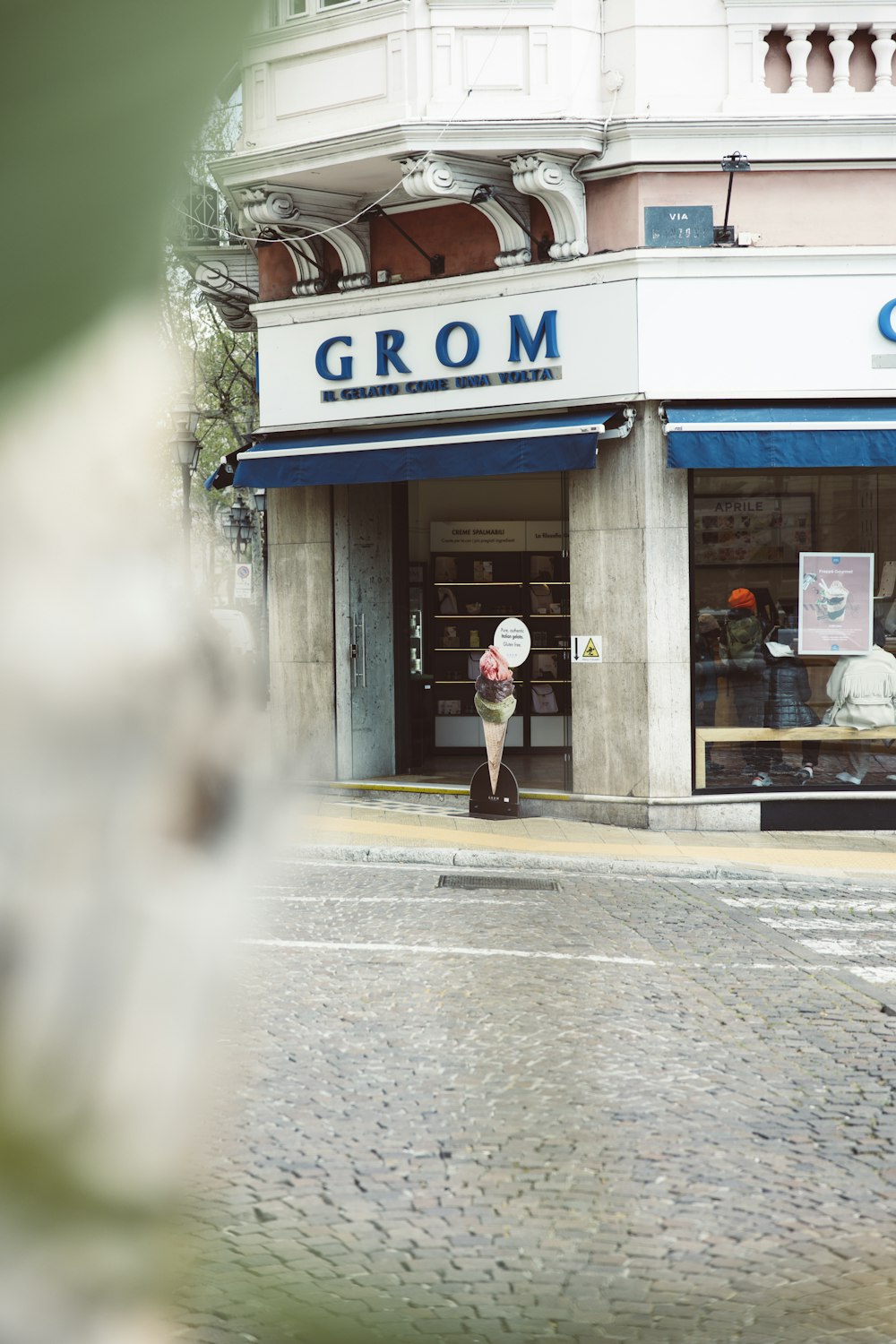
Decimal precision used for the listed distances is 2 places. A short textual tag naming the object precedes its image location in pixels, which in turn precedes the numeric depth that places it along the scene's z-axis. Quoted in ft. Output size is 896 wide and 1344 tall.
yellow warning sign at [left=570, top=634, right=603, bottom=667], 42.39
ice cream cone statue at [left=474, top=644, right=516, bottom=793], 41.60
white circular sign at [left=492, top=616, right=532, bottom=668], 44.14
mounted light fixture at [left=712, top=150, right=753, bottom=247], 40.37
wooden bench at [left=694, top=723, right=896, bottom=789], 41.65
